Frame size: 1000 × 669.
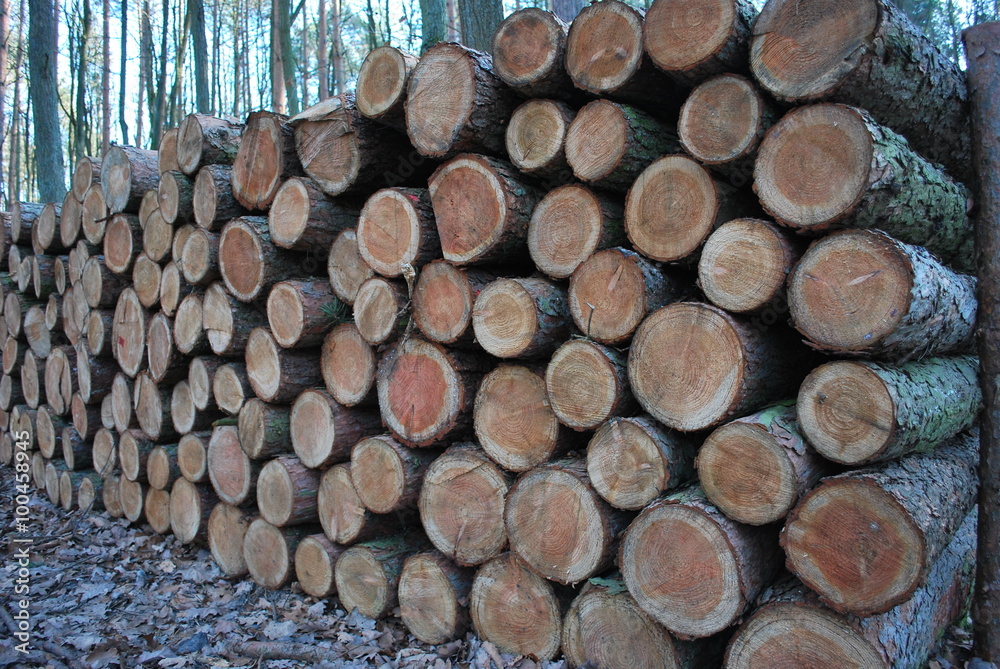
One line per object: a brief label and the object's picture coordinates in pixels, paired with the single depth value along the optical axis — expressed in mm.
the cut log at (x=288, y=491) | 3320
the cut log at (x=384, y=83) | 2873
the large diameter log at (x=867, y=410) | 1854
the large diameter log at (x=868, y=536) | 1803
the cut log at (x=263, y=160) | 3334
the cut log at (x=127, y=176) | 4340
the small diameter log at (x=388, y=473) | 2939
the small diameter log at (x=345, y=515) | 3131
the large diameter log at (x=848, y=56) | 1969
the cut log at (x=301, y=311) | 3209
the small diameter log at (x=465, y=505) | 2715
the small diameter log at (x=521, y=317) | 2477
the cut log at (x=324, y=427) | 3193
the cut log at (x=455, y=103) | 2654
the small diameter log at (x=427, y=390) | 2777
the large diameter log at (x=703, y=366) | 2082
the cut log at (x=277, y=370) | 3340
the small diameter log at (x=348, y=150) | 3088
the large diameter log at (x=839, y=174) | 1919
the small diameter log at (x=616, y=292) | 2275
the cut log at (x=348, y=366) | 3084
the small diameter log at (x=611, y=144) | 2361
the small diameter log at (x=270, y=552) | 3434
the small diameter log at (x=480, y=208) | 2602
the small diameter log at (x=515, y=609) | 2572
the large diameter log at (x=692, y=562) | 2035
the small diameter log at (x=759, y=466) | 1956
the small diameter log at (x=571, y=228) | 2434
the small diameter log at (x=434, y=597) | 2848
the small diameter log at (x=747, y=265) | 2045
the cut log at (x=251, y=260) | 3383
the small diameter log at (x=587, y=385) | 2309
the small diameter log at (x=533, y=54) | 2498
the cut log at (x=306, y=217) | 3201
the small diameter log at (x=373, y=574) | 3057
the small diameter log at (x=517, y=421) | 2545
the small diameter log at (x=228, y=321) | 3586
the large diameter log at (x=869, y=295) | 1856
